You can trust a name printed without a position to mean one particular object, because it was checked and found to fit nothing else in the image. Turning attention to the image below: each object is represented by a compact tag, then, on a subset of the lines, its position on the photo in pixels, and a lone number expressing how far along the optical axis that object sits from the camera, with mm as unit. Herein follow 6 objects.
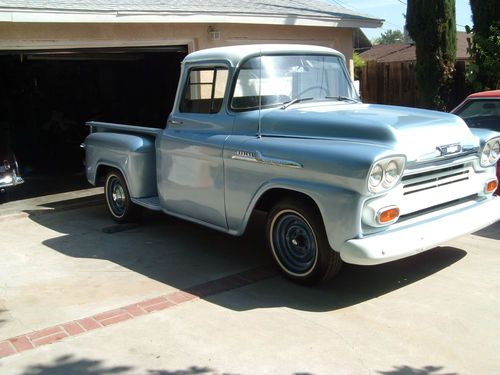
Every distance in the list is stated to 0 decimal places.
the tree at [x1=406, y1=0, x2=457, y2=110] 13133
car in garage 8711
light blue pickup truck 4461
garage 8664
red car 7630
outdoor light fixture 10570
